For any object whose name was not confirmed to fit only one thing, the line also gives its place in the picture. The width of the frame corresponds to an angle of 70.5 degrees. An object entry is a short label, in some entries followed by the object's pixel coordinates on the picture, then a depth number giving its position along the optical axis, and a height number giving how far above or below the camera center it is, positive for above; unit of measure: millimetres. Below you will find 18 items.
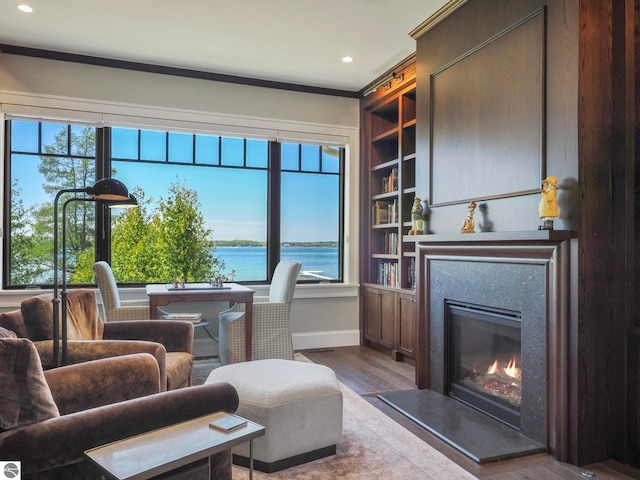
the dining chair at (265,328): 3979 -745
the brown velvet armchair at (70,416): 1390 -589
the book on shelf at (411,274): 4319 -271
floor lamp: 2107 +228
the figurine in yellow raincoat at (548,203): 2361 +227
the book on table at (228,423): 1576 -638
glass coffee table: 1311 -648
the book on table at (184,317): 3965 -638
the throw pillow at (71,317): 2252 -406
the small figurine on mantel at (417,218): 3611 +220
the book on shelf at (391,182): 4707 +677
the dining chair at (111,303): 3607 -483
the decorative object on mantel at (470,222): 2999 +159
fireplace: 2387 -624
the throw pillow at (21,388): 1388 -456
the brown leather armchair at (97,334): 2246 -538
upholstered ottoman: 2219 -850
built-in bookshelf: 4371 +365
